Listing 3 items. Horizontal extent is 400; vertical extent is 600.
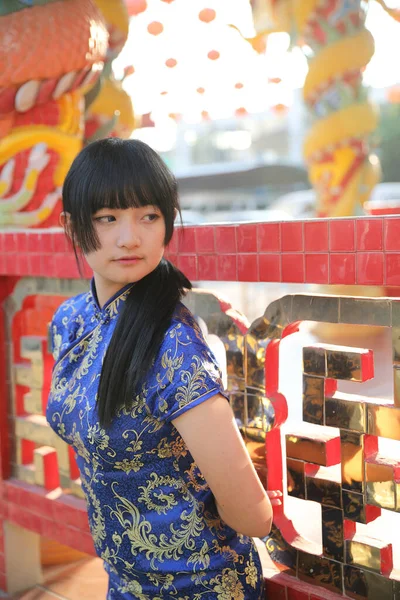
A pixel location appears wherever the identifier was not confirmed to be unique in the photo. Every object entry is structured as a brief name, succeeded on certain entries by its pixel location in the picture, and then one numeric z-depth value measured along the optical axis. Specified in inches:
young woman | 35.9
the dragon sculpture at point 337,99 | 191.2
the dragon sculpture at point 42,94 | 72.2
